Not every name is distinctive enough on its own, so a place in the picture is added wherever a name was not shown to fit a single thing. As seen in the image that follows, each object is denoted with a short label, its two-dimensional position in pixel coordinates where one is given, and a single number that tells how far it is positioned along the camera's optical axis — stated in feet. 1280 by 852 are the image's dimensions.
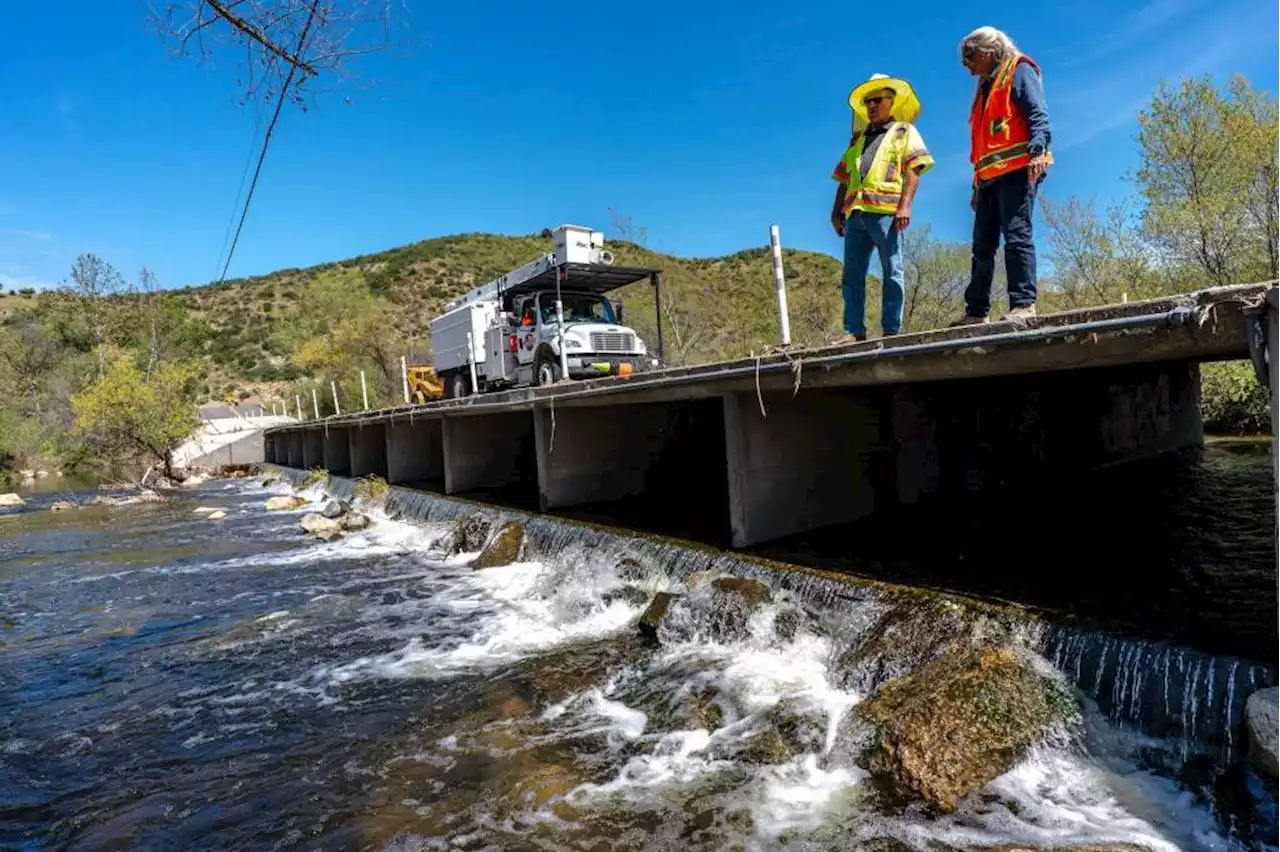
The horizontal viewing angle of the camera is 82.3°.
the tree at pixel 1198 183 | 48.34
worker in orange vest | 16.56
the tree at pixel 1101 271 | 55.47
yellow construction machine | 77.16
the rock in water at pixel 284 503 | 67.51
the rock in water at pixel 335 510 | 55.42
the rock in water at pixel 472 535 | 38.88
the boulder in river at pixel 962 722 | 12.32
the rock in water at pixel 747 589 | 20.62
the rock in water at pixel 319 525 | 50.02
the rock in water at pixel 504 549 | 34.30
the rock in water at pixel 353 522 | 50.80
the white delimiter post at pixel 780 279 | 22.21
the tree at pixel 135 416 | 85.20
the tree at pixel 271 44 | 10.52
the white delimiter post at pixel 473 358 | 54.46
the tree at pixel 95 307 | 157.48
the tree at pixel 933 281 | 73.36
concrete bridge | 14.43
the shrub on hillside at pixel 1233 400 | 45.32
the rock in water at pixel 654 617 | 21.74
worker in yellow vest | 20.43
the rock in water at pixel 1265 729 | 10.75
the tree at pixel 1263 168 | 46.21
